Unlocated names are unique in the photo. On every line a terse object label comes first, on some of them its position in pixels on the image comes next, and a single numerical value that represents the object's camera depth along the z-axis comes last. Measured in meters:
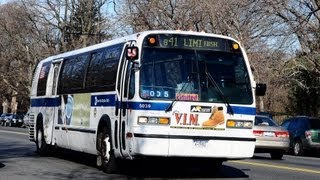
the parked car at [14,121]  59.84
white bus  11.42
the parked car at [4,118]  62.34
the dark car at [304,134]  23.12
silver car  19.33
